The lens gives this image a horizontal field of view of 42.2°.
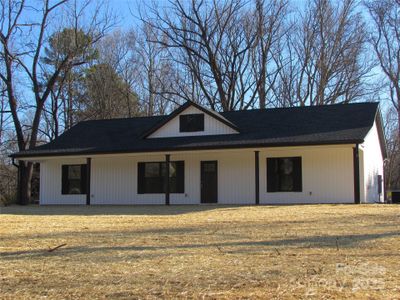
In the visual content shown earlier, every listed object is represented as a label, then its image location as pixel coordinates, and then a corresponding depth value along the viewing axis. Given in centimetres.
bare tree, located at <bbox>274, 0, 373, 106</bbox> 3628
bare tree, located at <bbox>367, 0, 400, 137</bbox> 3492
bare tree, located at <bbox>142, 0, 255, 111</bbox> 3716
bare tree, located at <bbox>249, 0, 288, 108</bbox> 3672
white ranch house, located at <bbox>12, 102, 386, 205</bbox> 2017
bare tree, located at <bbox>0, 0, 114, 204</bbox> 2963
